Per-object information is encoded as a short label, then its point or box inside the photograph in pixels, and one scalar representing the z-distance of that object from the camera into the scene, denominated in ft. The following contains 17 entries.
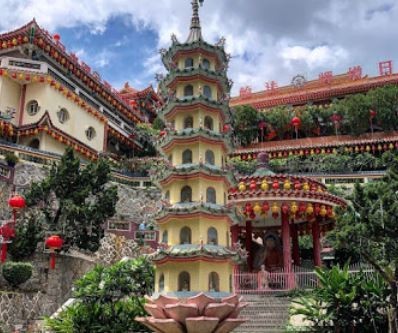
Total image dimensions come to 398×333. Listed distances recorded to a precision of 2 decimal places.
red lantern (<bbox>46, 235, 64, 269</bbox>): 61.15
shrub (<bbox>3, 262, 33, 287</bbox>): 55.26
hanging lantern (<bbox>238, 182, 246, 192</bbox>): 63.00
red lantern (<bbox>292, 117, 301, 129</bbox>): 131.54
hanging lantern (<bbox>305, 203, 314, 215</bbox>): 62.44
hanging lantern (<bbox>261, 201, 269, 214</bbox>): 61.72
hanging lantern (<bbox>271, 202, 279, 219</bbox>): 61.36
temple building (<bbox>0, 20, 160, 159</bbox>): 101.09
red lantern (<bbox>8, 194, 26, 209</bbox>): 61.67
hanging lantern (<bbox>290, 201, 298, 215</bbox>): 61.41
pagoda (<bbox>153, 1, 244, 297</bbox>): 39.27
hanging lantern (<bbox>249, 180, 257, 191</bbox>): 62.82
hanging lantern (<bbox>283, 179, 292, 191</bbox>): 62.18
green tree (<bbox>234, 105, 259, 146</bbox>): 132.26
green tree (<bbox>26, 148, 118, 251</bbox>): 66.90
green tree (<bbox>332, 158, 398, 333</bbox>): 41.09
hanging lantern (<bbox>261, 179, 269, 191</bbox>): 62.18
